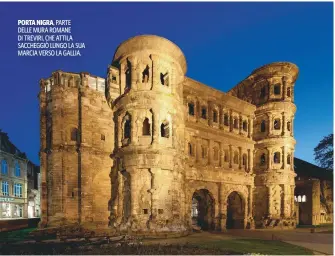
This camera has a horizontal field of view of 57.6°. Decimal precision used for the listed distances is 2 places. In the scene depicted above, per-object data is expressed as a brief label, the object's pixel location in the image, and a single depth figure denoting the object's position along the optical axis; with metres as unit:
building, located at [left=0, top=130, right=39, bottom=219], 38.06
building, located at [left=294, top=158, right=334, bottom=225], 36.50
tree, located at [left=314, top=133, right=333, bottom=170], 43.03
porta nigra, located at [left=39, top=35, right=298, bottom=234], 20.08
